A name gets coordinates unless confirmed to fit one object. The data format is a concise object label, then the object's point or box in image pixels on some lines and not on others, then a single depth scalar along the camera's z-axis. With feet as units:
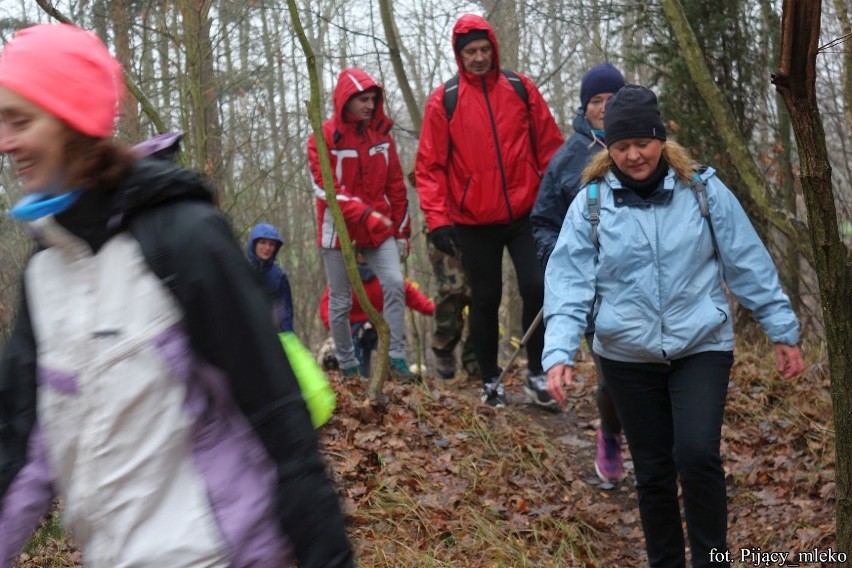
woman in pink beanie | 5.83
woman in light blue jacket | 12.83
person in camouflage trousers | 27.09
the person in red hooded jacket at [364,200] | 24.80
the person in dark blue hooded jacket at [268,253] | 29.58
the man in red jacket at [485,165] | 21.86
